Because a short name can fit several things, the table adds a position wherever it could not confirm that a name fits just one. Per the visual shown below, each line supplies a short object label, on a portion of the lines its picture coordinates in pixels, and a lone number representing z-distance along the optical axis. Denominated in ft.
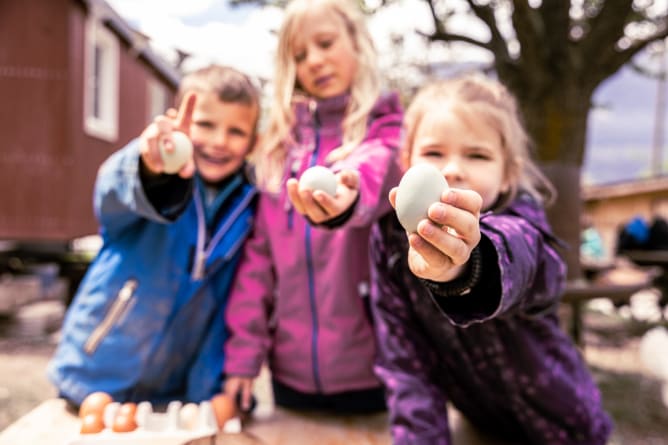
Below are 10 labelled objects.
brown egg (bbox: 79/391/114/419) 4.79
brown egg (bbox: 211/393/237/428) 5.00
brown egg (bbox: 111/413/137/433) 4.45
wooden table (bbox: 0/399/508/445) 4.76
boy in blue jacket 5.32
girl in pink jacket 5.37
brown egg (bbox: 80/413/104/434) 4.55
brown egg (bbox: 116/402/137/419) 4.60
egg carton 4.28
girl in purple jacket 4.14
